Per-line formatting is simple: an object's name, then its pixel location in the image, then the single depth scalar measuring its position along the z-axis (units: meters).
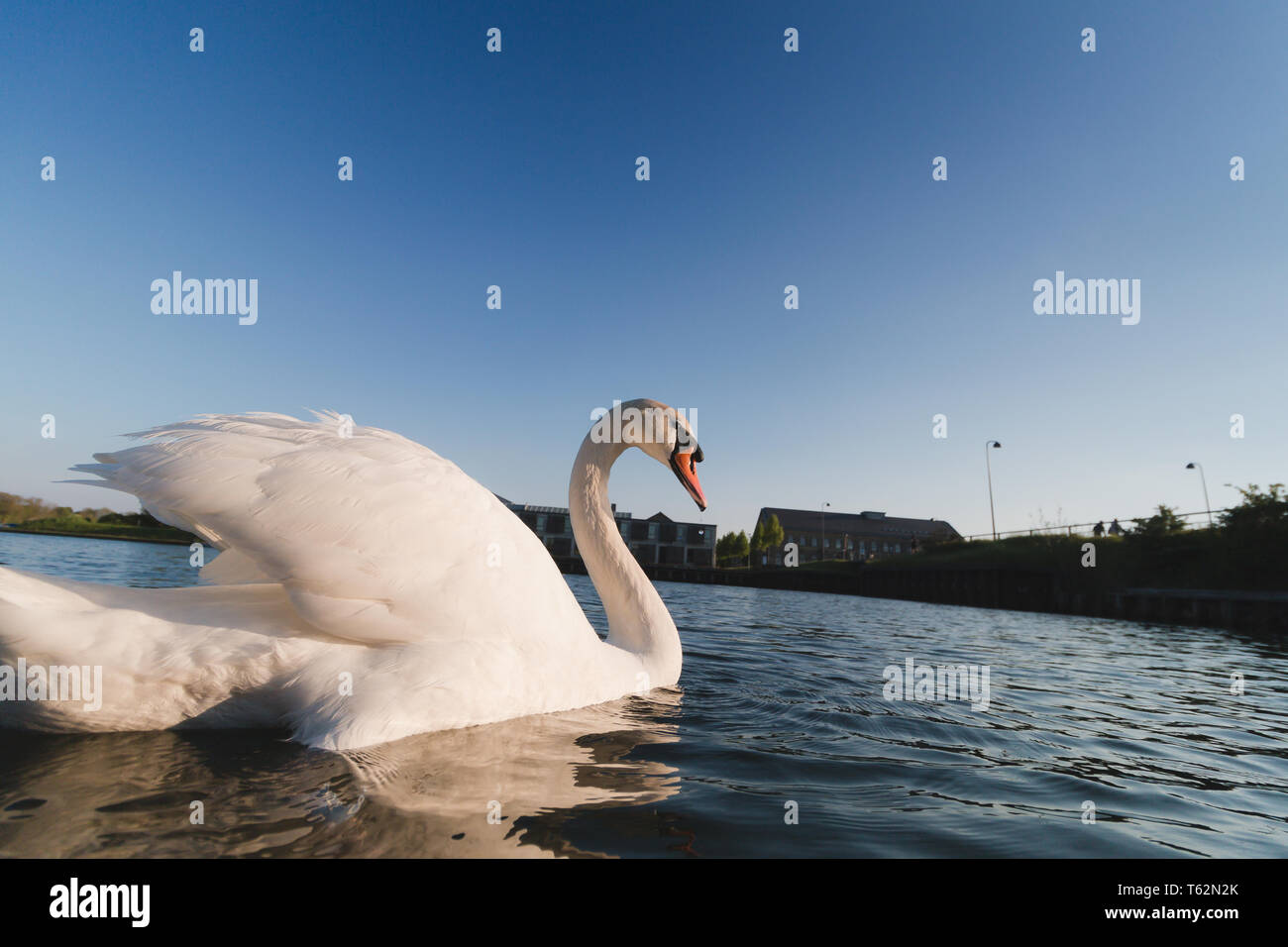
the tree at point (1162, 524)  26.61
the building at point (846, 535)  93.62
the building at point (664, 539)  78.38
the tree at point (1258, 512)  22.44
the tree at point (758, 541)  82.38
